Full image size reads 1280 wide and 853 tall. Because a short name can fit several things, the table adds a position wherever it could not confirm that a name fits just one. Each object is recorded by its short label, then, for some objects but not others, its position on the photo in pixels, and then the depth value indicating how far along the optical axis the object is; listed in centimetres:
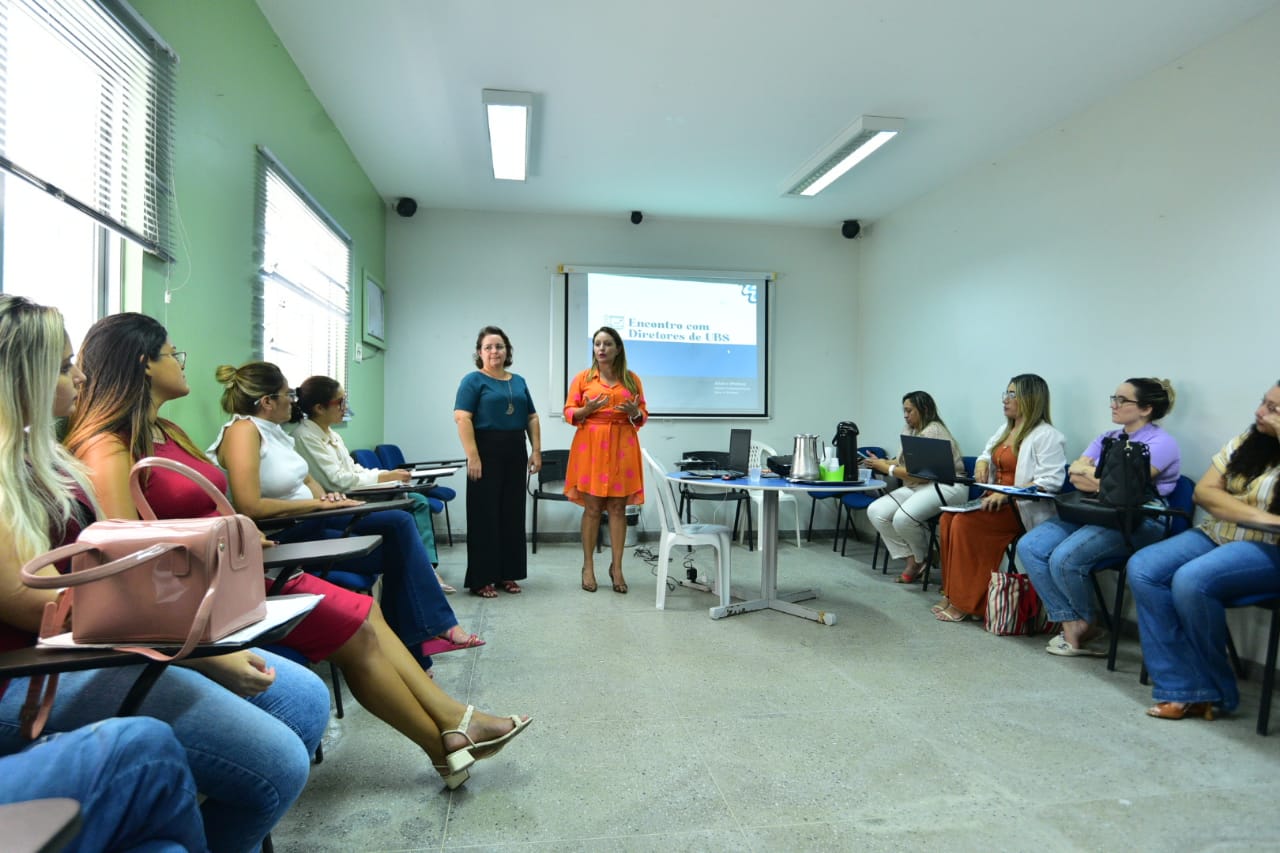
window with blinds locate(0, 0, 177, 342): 165
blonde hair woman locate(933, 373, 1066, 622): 349
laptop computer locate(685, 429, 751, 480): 411
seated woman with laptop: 434
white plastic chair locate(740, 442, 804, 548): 549
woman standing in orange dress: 395
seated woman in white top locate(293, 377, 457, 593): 292
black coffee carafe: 353
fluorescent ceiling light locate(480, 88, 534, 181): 357
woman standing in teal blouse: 380
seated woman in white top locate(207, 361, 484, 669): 219
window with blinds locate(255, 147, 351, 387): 300
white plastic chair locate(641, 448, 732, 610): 357
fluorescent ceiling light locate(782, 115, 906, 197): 386
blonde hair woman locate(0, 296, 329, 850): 103
